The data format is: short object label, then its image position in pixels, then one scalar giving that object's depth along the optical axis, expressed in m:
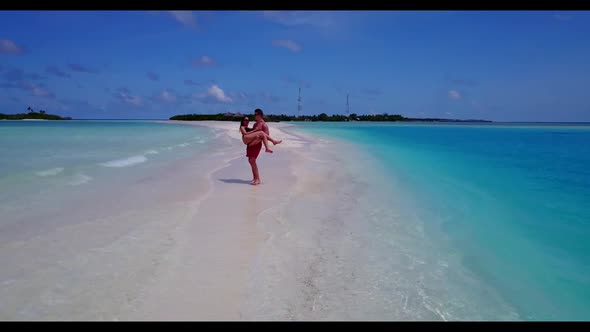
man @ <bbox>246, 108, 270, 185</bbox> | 8.89
